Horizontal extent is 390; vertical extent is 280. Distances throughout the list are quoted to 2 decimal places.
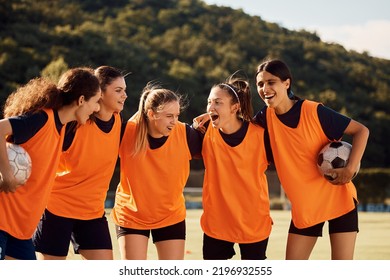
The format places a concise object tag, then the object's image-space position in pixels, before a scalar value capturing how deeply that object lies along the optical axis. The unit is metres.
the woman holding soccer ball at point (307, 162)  6.43
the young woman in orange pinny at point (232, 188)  6.47
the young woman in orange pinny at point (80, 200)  6.41
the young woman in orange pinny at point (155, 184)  6.50
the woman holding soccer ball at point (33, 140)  5.47
